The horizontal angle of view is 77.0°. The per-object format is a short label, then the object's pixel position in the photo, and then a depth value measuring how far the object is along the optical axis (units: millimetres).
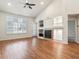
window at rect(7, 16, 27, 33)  5584
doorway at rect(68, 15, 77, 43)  4550
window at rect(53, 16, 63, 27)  4422
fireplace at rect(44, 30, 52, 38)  5237
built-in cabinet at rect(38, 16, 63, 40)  4488
